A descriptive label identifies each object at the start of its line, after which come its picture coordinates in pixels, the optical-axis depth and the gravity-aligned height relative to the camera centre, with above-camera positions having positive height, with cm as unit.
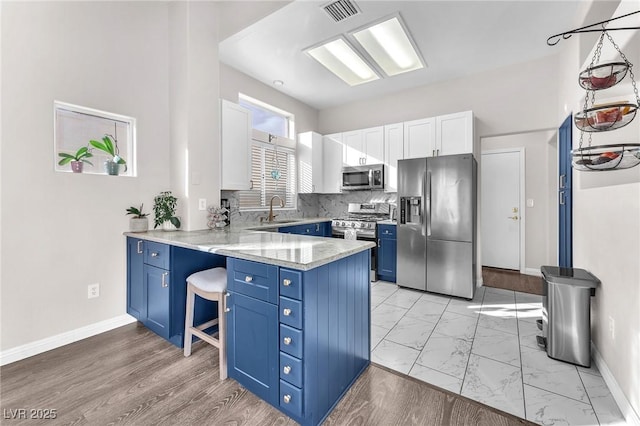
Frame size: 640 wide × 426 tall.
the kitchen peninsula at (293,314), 139 -59
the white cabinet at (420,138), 386 +105
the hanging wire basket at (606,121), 135 +46
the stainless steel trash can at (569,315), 196 -76
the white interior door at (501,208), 473 +5
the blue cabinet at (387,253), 398 -61
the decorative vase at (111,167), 255 +41
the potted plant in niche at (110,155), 254 +54
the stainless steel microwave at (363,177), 428 +54
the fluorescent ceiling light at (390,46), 287 +192
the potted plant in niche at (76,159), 234 +45
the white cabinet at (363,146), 435 +105
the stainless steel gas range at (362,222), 417 -17
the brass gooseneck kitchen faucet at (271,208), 412 +4
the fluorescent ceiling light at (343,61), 322 +193
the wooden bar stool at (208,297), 184 -62
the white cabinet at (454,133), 359 +103
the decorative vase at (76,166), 236 +39
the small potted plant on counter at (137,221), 266 -9
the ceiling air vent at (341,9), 249 +187
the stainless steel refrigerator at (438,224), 334 -17
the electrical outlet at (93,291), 247 -71
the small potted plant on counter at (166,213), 268 -2
